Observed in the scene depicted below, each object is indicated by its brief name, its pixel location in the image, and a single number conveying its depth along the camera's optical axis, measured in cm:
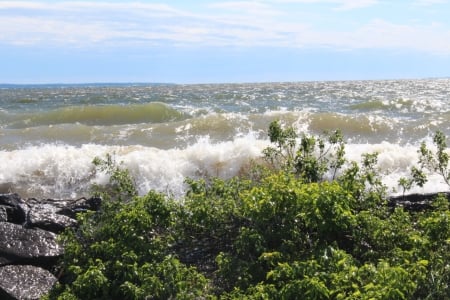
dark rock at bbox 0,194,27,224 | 805
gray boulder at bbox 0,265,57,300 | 606
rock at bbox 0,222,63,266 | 674
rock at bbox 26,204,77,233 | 763
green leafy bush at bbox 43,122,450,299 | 509
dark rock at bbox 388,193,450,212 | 812
